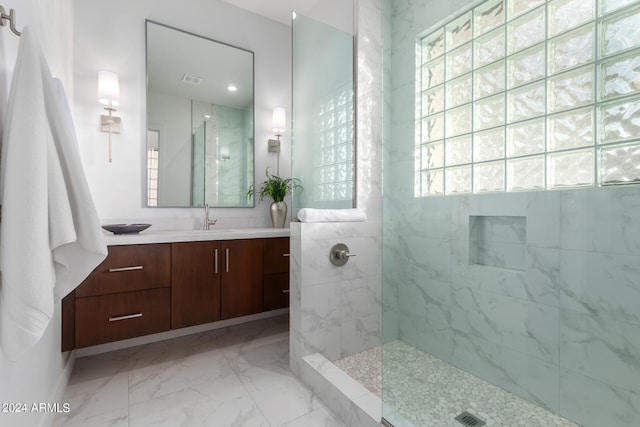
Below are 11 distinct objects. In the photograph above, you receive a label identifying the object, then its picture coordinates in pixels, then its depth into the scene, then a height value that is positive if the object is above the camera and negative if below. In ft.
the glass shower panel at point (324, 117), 7.00 +2.30
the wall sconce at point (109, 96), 6.73 +2.61
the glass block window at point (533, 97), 3.62 +1.69
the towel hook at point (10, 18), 2.65 +1.73
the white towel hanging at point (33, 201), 2.53 +0.09
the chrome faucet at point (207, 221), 7.93 -0.24
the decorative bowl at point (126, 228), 6.10 -0.34
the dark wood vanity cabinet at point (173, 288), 5.33 -1.56
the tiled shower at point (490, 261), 3.70 -0.73
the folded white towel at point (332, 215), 5.94 -0.04
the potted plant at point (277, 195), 8.57 +0.50
